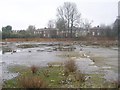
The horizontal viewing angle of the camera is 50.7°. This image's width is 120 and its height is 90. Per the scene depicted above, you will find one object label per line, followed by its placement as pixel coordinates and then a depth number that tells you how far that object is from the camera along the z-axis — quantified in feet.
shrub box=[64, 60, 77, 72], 23.23
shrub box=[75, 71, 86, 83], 19.35
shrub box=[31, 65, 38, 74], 23.66
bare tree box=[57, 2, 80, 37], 141.25
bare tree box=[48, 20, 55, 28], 164.10
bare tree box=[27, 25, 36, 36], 170.71
